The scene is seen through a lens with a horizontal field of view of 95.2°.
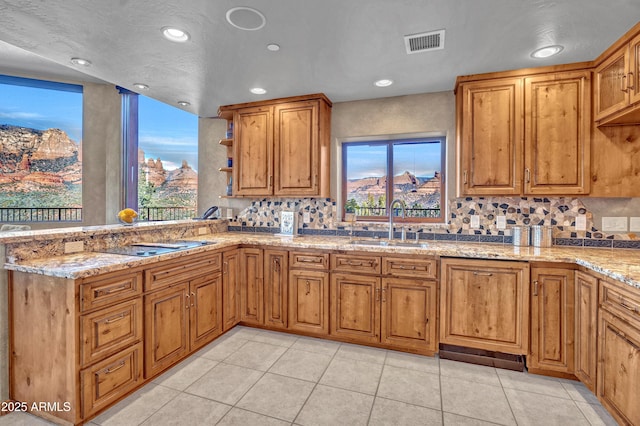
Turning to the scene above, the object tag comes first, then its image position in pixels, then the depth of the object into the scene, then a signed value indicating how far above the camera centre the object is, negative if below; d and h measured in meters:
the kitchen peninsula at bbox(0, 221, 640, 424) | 1.61 -0.67
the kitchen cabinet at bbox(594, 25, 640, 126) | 1.90 +0.92
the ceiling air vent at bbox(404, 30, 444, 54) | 1.99 +1.21
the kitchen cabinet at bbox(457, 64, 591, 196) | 2.38 +0.68
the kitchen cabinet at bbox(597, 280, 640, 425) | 1.46 -0.76
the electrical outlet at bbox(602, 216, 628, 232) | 2.49 -0.10
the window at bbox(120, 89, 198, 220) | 4.58 +0.80
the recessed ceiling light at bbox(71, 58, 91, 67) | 2.34 +1.21
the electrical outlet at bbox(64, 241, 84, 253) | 2.03 -0.26
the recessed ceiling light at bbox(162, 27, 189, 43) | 1.95 +1.21
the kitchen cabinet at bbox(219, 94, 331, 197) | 3.14 +0.72
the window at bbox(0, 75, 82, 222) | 4.25 +0.88
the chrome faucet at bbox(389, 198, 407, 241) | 2.95 +0.00
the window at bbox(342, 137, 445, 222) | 3.16 +0.38
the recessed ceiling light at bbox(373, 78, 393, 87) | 2.74 +1.23
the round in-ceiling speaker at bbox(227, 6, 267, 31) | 1.74 +1.20
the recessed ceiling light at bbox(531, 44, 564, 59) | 2.12 +1.20
